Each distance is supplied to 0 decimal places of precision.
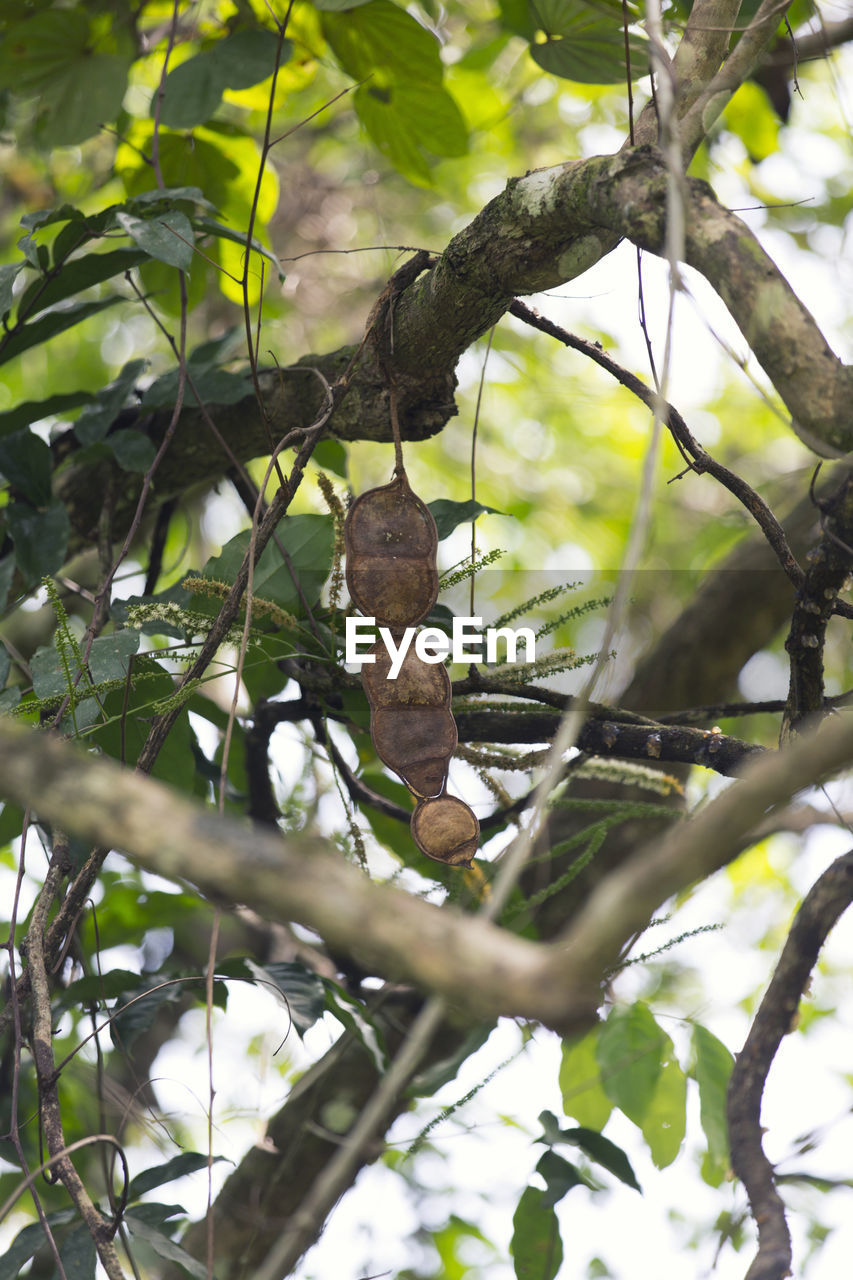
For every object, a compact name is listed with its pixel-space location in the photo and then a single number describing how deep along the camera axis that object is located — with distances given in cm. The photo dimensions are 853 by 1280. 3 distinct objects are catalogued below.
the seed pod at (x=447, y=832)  374
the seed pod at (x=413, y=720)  378
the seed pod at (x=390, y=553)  379
